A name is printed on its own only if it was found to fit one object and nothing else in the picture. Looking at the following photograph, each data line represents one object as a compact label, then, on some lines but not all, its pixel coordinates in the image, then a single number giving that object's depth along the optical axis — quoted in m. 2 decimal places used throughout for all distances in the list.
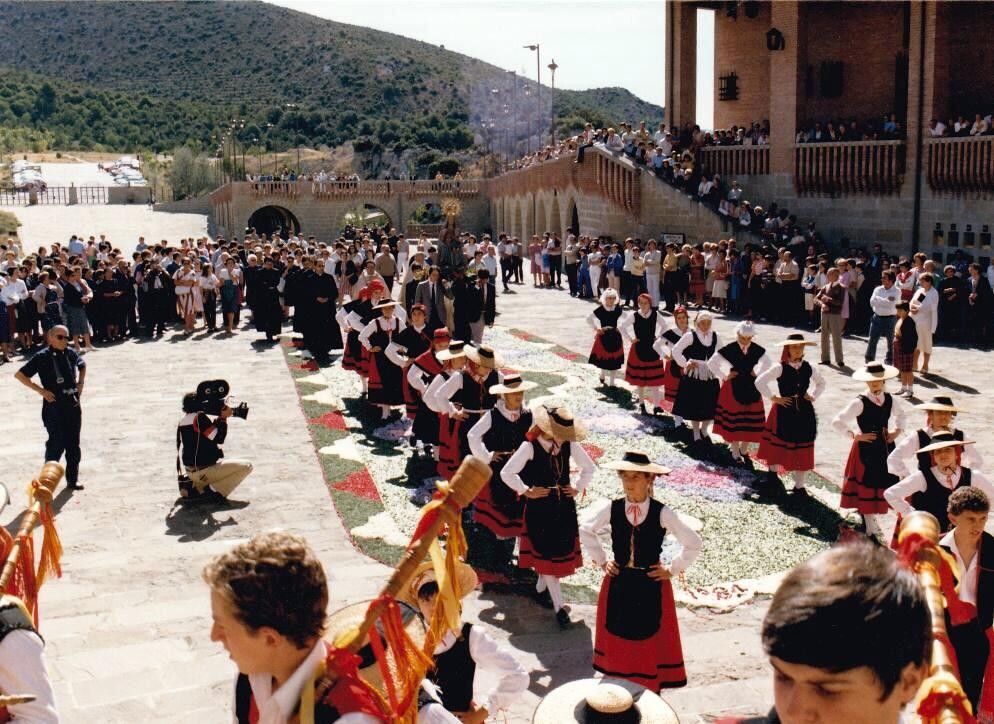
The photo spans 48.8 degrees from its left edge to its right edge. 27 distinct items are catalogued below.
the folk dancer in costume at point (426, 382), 11.40
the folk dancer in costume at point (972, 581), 5.32
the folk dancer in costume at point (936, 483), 6.91
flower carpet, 8.59
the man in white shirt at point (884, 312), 15.95
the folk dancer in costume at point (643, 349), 13.72
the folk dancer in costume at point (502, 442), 8.27
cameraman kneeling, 10.34
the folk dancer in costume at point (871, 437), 9.00
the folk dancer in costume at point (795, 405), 10.23
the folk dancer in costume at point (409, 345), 12.91
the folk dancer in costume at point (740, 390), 11.23
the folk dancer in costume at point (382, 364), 13.45
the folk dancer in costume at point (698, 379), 12.07
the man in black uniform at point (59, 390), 10.34
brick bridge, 28.33
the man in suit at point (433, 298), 16.25
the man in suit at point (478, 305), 17.78
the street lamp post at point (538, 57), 49.28
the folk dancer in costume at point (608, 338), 14.79
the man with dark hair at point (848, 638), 1.76
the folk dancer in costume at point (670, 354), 12.66
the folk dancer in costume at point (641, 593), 6.04
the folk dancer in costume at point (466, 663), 4.71
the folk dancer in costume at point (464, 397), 9.81
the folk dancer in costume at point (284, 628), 2.48
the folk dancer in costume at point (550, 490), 7.51
